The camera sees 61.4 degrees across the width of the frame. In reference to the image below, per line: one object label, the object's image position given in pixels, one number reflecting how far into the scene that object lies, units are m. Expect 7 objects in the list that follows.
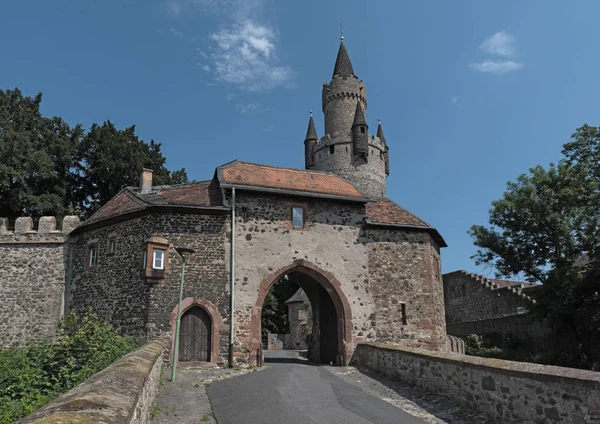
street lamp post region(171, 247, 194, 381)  13.07
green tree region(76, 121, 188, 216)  34.91
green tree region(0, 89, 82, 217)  29.58
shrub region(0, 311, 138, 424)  7.36
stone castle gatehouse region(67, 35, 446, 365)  16.97
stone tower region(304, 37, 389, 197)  42.78
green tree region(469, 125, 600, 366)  22.53
